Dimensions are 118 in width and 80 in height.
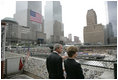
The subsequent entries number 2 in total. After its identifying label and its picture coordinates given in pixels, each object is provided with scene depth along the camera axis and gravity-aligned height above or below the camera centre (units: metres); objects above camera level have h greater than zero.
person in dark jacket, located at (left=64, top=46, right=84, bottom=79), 1.52 -0.44
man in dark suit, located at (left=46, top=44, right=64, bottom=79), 1.82 -0.50
